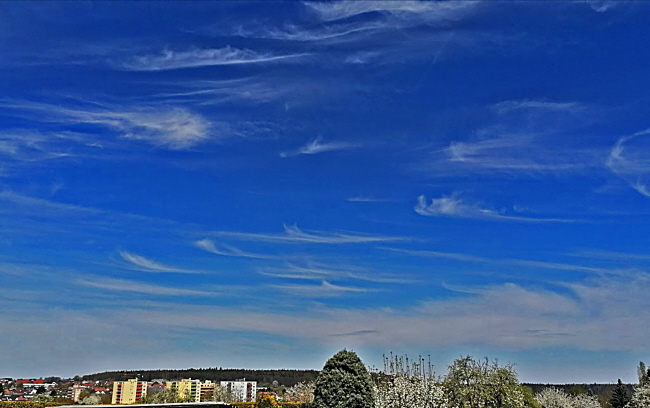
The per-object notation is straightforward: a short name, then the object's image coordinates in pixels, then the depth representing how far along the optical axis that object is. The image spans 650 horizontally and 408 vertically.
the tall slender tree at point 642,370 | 49.94
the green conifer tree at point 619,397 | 45.69
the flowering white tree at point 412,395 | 23.12
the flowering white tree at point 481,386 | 22.94
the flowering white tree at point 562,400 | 43.74
